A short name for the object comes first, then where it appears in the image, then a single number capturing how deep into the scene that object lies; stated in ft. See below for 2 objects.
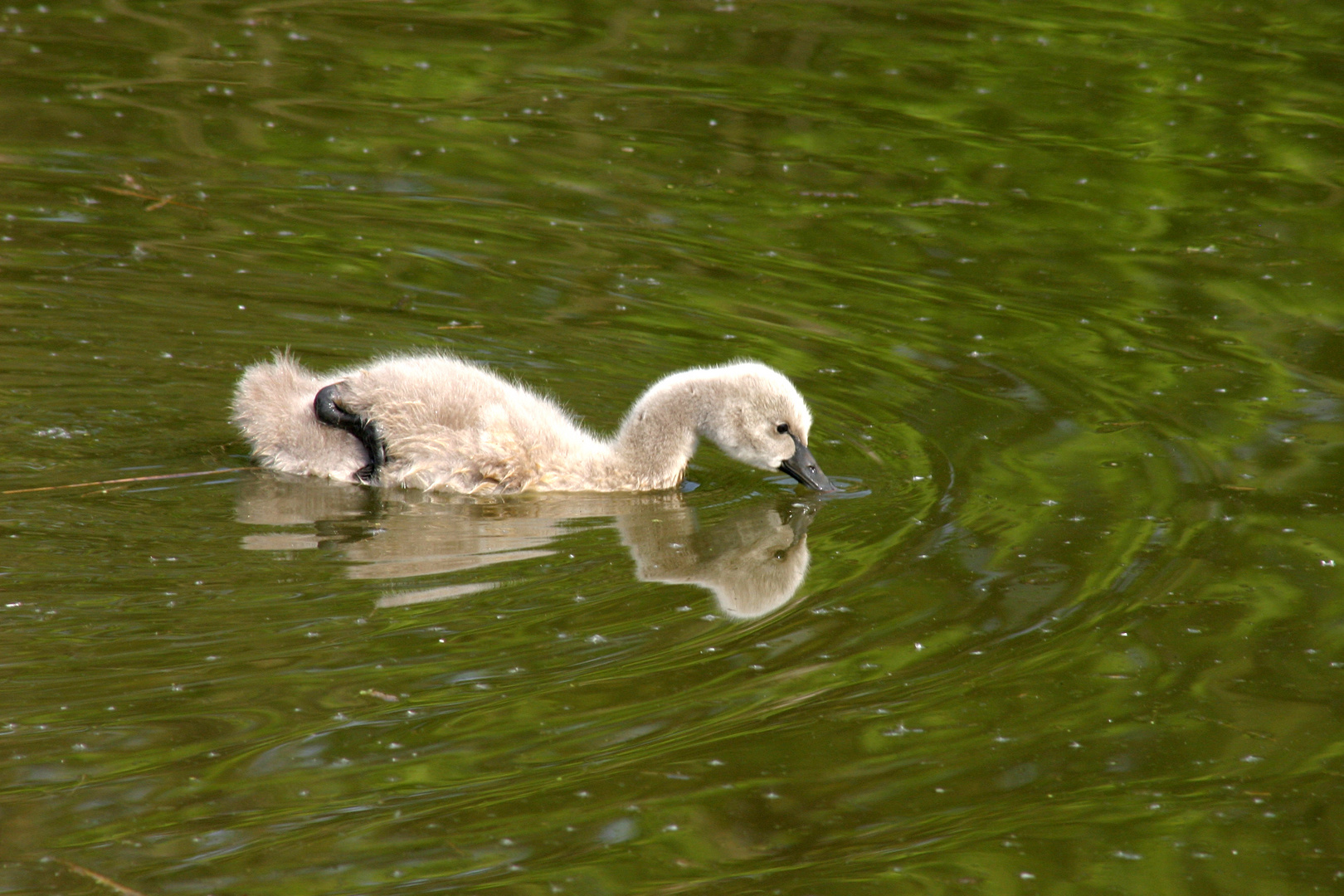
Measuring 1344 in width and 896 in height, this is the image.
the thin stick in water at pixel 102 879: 24.64
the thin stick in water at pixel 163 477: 39.97
